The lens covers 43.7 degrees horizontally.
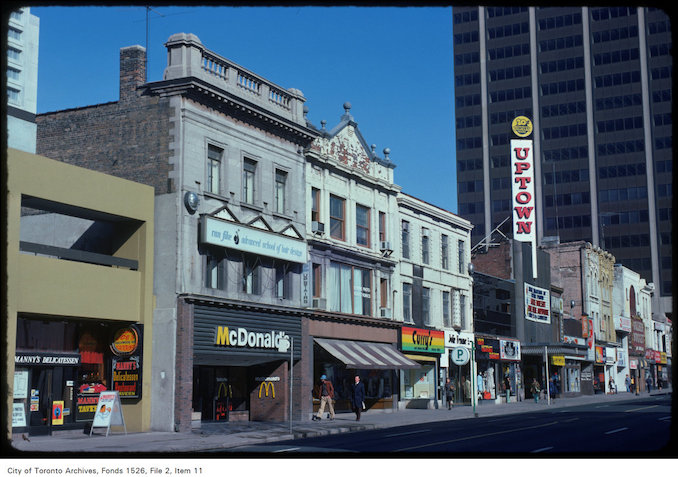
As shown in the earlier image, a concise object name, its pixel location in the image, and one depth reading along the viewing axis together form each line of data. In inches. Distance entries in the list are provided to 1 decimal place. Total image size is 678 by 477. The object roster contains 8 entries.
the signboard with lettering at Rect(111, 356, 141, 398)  1216.8
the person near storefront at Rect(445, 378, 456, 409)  1956.2
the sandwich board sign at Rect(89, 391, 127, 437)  1074.7
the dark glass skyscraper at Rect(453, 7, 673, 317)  5654.5
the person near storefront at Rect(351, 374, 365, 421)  1470.2
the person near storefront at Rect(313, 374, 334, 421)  1464.1
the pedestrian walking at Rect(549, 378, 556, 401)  2690.2
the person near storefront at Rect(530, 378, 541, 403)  2415.6
